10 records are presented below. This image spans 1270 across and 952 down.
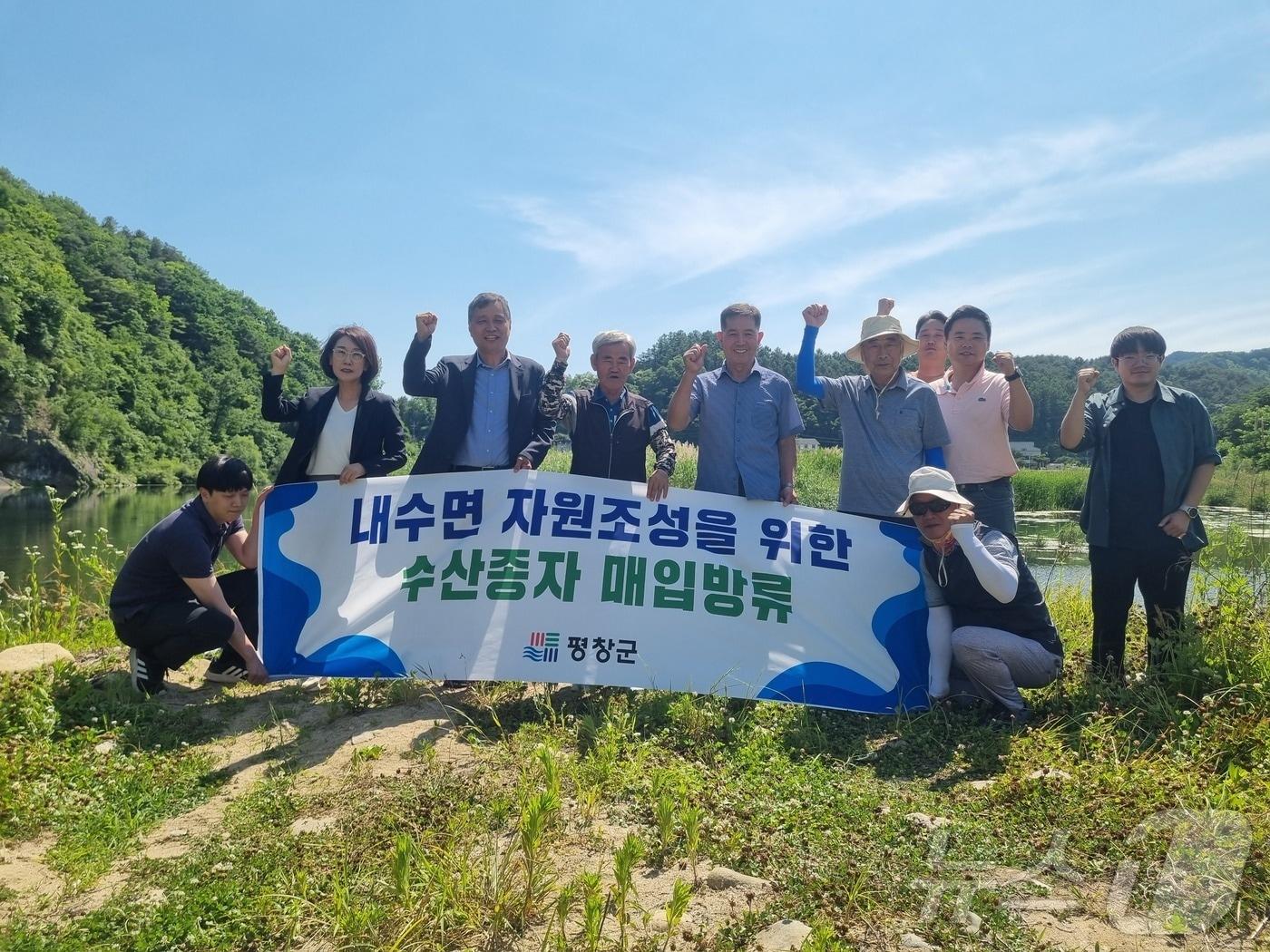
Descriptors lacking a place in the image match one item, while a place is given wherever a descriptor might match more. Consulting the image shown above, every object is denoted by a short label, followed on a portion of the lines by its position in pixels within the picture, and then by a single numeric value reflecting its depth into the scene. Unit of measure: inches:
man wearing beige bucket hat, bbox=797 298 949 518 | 162.7
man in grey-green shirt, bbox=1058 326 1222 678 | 149.9
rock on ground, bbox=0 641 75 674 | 153.9
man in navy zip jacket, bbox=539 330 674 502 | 164.9
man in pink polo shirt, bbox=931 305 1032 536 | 161.3
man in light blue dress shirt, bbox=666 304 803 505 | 166.7
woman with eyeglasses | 164.1
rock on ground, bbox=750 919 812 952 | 78.7
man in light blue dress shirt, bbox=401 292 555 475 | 167.0
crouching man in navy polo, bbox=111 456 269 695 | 149.9
